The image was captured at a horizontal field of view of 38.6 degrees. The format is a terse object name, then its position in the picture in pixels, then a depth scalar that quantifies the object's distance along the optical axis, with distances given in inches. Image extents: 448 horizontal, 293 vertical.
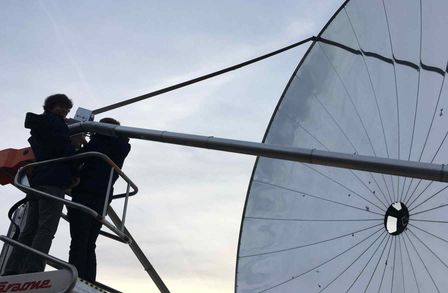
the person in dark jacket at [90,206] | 263.1
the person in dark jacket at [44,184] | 247.6
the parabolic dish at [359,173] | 337.7
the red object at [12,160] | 303.3
